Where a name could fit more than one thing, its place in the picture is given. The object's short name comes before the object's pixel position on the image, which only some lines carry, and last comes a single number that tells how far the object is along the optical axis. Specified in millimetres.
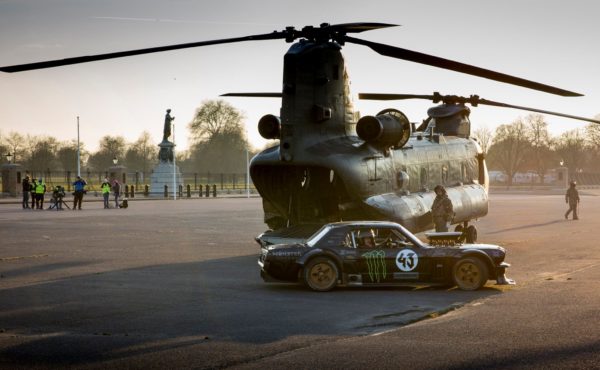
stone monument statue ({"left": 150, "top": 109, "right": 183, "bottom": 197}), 84050
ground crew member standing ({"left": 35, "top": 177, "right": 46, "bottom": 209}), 49156
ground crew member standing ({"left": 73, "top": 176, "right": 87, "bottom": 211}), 48250
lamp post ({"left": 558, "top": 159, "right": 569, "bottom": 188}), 111975
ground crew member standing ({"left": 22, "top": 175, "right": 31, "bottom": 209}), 49656
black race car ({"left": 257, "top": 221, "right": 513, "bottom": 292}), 14234
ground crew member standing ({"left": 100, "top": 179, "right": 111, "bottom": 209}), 48772
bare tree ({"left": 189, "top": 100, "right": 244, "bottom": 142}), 123250
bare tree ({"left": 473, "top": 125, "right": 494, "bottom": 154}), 138000
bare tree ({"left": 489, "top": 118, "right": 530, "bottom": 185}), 133625
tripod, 48112
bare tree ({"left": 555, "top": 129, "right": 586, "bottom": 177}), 138875
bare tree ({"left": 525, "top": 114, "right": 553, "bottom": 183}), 133250
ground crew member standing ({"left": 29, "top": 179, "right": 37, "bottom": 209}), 49406
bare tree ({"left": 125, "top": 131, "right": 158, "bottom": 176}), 132125
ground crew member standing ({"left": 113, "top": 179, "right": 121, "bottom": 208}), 49912
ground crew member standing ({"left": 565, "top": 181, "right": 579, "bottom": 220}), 38856
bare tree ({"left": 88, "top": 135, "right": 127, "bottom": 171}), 127000
